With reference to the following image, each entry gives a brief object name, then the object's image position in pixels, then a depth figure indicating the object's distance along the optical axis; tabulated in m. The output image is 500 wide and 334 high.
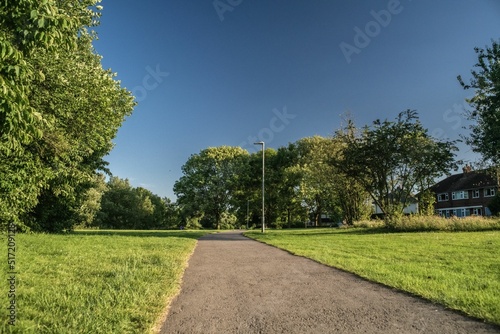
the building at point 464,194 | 56.53
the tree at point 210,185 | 61.28
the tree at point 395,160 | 27.61
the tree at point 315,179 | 41.56
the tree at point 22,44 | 3.43
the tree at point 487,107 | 22.98
